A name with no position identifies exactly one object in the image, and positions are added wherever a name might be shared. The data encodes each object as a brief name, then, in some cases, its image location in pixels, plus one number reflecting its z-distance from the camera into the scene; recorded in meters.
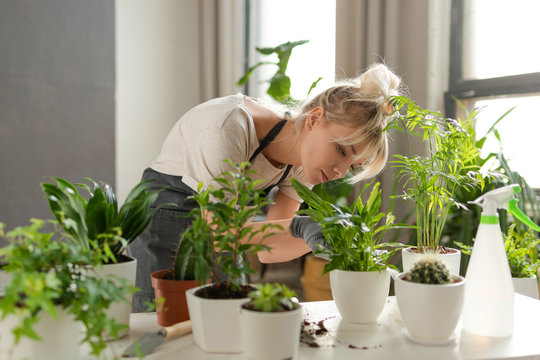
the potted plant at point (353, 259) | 0.95
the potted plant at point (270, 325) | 0.71
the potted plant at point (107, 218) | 0.83
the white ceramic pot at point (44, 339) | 0.71
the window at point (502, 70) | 2.12
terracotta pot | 0.90
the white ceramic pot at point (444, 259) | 1.07
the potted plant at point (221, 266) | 0.79
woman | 1.33
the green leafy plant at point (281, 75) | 2.72
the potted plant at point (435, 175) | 1.08
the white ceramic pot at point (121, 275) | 0.82
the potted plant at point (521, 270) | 1.29
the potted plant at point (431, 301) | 0.83
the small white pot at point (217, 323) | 0.79
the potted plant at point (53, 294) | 0.65
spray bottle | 0.90
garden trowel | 0.80
